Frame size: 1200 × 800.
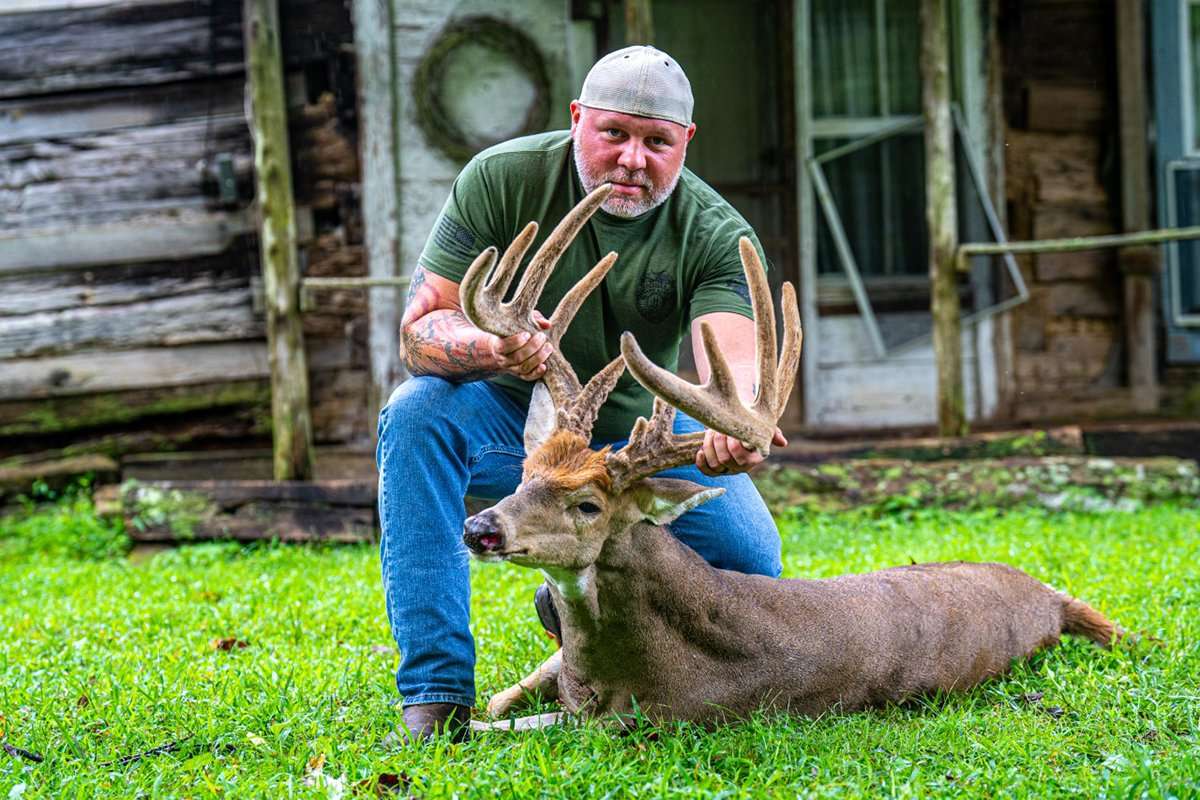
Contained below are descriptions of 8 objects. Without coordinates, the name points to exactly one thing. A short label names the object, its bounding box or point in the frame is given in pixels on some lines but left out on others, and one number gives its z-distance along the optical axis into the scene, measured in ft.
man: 11.07
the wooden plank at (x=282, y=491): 23.95
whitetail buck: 10.18
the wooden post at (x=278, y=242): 25.49
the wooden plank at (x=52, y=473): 28.43
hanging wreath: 28.89
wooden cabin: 28.66
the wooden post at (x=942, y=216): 25.99
